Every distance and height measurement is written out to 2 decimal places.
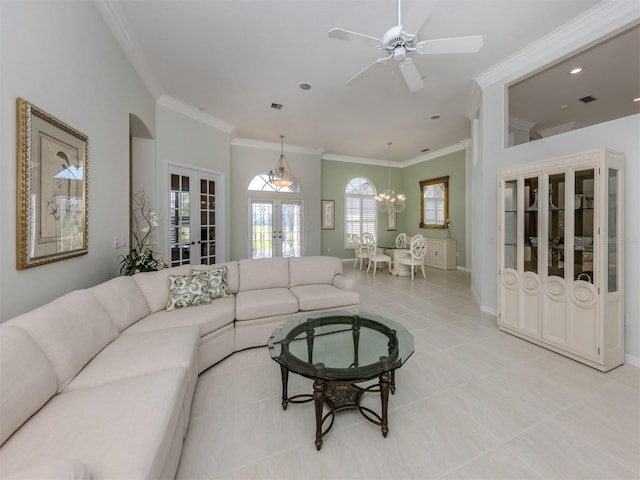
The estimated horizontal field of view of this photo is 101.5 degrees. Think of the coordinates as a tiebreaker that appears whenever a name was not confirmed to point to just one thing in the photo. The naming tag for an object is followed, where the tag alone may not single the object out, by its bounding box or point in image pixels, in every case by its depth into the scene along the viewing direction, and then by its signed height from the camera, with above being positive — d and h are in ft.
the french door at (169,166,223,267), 15.14 +1.34
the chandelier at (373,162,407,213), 24.85 +3.80
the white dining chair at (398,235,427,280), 19.67 -1.09
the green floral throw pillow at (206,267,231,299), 9.41 -1.62
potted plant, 9.37 -0.42
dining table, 21.11 -2.16
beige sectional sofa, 3.19 -2.49
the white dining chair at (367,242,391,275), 21.66 -1.48
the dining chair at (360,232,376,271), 22.40 -0.52
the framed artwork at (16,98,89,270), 5.31 +1.18
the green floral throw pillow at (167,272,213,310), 8.43 -1.72
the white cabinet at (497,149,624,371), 7.61 -0.55
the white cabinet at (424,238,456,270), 23.44 -1.30
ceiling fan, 6.40 +5.00
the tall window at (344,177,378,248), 27.86 +3.24
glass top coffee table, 5.02 -2.63
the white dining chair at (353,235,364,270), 23.27 -0.76
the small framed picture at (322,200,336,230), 26.73 +2.52
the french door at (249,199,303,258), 22.35 +0.99
